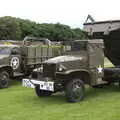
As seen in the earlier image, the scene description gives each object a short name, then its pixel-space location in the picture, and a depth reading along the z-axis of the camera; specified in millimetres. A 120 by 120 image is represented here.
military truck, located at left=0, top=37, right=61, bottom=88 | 14938
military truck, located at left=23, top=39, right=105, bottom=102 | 10789
